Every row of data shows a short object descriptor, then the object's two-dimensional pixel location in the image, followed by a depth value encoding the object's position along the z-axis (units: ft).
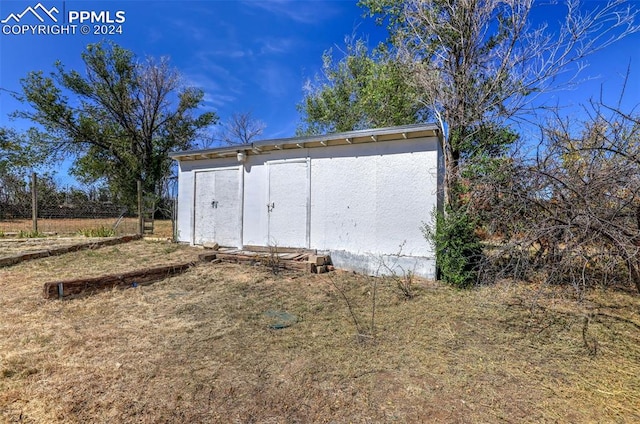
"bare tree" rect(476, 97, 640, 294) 9.38
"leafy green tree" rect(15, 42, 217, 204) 60.29
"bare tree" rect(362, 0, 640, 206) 21.24
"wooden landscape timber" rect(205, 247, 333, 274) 19.70
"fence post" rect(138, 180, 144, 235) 32.63
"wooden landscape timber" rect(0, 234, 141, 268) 19.81
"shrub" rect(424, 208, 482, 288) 16.62
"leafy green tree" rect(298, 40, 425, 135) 36.52
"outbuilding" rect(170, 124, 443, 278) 18.95
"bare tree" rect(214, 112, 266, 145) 92.38
